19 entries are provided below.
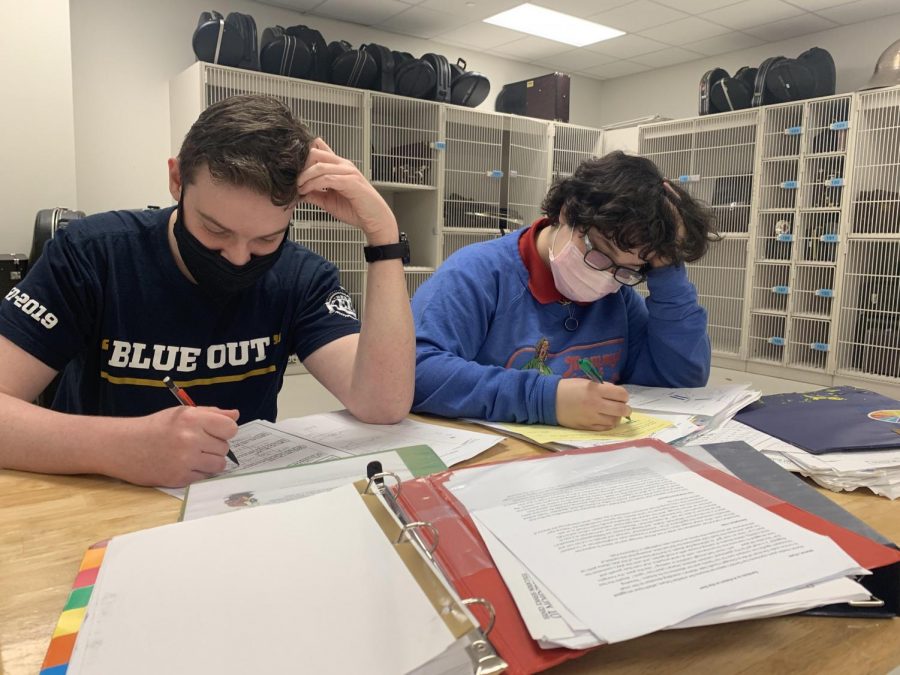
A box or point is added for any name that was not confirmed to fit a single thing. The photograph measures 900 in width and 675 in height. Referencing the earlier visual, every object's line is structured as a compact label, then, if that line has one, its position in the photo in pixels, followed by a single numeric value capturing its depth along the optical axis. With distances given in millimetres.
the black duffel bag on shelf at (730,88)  4441
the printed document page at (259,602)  390
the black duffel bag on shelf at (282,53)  3527
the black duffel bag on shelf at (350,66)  3740
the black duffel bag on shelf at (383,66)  3875
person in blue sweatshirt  1198
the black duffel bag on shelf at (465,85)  4262
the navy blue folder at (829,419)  945
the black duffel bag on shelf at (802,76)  4141
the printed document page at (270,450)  842
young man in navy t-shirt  796
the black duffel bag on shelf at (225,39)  3373
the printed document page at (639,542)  464
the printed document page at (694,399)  1131
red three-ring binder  436
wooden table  455
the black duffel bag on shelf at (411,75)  3971
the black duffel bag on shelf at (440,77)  4090
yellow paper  972
